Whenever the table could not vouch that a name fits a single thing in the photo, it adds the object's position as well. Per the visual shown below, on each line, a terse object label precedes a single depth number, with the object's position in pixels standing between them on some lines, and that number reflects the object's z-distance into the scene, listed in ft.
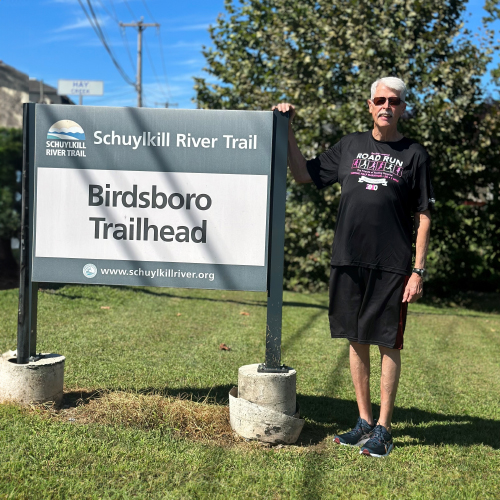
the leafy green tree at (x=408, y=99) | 38.40
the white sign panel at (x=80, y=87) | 39.70
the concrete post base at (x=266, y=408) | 11.62
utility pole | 109.60
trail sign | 12.51
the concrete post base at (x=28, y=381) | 12.57
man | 11.71
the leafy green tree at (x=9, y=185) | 41.50
